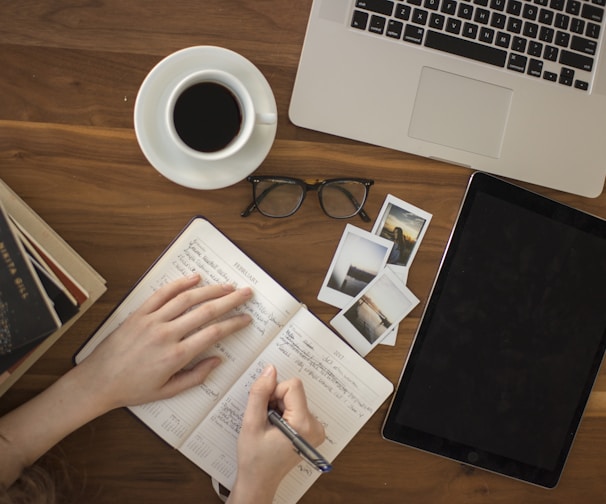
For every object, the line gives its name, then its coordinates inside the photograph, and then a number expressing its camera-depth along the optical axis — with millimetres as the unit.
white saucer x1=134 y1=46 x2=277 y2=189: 681
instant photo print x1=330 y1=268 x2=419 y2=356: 812
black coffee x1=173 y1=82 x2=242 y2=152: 692
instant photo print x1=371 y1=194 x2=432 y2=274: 822
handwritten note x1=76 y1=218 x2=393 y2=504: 780
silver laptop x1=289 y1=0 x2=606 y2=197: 760
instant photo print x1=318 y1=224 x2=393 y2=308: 812
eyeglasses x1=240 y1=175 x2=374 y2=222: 787
